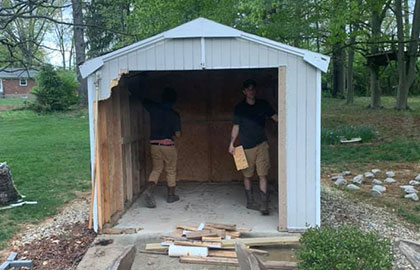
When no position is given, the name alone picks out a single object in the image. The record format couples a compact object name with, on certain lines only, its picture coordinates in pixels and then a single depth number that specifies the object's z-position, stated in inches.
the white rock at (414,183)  291.4
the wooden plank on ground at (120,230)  197.2
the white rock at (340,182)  299.8
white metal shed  187.2
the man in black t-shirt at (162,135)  236.4
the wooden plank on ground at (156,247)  179.2
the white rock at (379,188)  278.3
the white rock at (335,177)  317.4
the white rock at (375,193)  270.1
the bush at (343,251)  113.6
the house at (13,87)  1740.9
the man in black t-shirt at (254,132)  221.8
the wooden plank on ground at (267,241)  181.5
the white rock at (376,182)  297.8
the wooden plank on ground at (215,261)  162.2
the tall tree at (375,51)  630.0
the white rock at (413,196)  257.0
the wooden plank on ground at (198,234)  184.7
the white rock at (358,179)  304.1
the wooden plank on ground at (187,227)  196.3
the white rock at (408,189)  271.2
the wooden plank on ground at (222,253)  173.5
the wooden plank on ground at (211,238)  181.6
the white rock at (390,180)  301.5
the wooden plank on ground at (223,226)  196.4
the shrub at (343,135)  443.2
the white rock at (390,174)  319.7
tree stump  250.7
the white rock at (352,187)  286.0
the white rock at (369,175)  320.0
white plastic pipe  173.9
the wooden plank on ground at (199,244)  177.9
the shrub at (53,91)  830.5
